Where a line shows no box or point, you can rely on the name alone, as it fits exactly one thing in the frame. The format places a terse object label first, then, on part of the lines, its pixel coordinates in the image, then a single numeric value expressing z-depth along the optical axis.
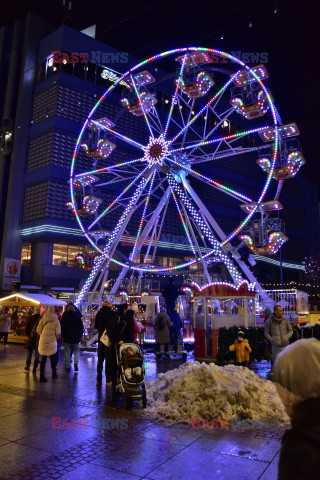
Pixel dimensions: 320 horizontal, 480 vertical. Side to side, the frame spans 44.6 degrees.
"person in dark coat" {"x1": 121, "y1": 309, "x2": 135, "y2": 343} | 8.20
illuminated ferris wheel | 15.73
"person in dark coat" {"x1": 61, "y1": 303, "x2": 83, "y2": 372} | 10.55
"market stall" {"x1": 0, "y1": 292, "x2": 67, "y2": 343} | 17.78
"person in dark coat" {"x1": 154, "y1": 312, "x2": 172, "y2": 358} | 13.21
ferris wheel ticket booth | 12.70
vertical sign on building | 32.28
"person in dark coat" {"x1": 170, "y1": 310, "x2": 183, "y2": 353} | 13.82
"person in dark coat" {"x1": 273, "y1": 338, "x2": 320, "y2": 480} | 1.41
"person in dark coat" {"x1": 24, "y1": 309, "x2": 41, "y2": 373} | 10.20
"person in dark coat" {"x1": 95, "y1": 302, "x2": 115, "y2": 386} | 8.38
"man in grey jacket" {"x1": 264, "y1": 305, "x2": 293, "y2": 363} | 8.91
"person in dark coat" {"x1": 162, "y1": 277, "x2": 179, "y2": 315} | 16.38
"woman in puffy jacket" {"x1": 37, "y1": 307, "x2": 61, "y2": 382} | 9.37
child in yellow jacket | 10.26
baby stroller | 6.60
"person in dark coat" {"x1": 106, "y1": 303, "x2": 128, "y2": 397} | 8.09
